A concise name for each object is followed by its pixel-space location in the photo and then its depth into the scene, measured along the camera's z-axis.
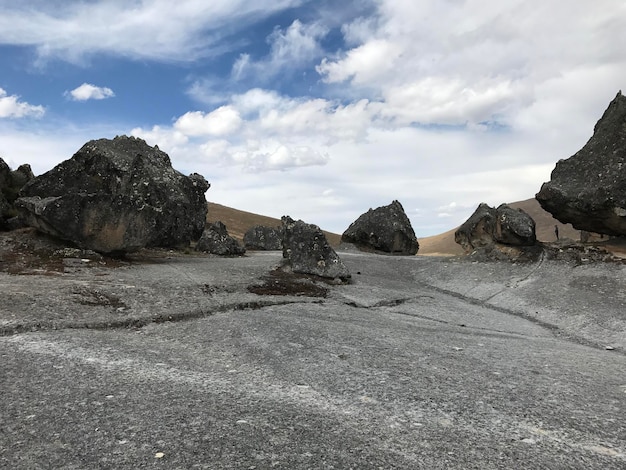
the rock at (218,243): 26.00
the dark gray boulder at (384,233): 31.80
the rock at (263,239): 35.91
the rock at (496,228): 20.53
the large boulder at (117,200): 16.69
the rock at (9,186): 19.10
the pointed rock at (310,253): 17.98
